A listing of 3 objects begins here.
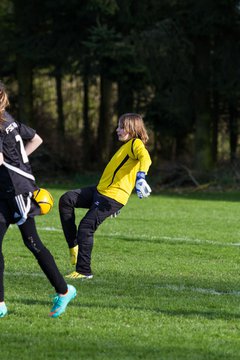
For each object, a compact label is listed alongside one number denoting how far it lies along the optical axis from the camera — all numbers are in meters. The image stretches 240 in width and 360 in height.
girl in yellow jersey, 18.81
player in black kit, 14.10
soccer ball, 14.26
